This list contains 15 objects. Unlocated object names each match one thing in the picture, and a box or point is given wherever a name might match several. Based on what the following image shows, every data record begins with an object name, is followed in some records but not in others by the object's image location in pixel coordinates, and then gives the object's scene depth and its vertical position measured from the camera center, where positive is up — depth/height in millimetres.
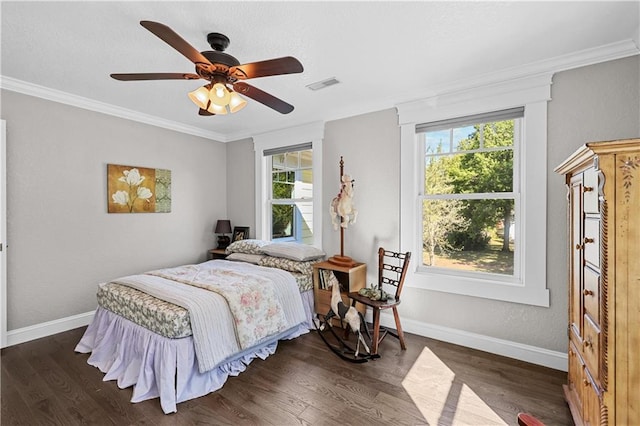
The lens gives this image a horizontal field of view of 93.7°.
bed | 2084 -928
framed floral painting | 3523 +259
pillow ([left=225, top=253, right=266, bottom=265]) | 3676 -598
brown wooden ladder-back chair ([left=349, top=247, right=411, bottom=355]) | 2664 -758
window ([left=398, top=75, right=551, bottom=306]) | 2523 +186
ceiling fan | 1759 +864
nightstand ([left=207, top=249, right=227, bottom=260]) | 4303 -644
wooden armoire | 1254 -310
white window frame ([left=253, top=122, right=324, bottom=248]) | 3830 +610
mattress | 2092 -759
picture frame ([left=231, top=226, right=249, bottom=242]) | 4547 -351
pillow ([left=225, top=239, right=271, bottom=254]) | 3875 -481
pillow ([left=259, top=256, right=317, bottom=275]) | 3391 -629
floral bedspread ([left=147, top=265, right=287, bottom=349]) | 2412 -753
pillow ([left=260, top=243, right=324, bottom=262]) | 3494 -493
